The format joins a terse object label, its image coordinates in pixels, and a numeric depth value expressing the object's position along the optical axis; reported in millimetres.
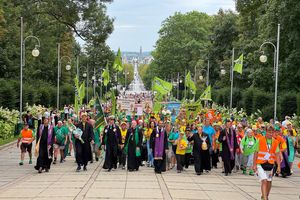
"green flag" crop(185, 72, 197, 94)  44819
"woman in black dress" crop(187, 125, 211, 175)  18141
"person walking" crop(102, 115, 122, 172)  18547
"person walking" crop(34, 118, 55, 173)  17781
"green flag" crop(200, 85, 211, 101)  34219
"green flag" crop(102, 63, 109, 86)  31489
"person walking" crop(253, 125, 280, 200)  11758
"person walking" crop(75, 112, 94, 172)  18156
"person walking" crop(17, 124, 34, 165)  19344
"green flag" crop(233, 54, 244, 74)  35894
